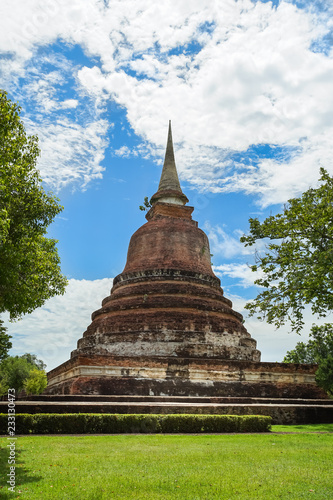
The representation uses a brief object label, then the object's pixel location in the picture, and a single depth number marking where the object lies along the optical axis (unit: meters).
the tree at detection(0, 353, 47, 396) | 46.78
